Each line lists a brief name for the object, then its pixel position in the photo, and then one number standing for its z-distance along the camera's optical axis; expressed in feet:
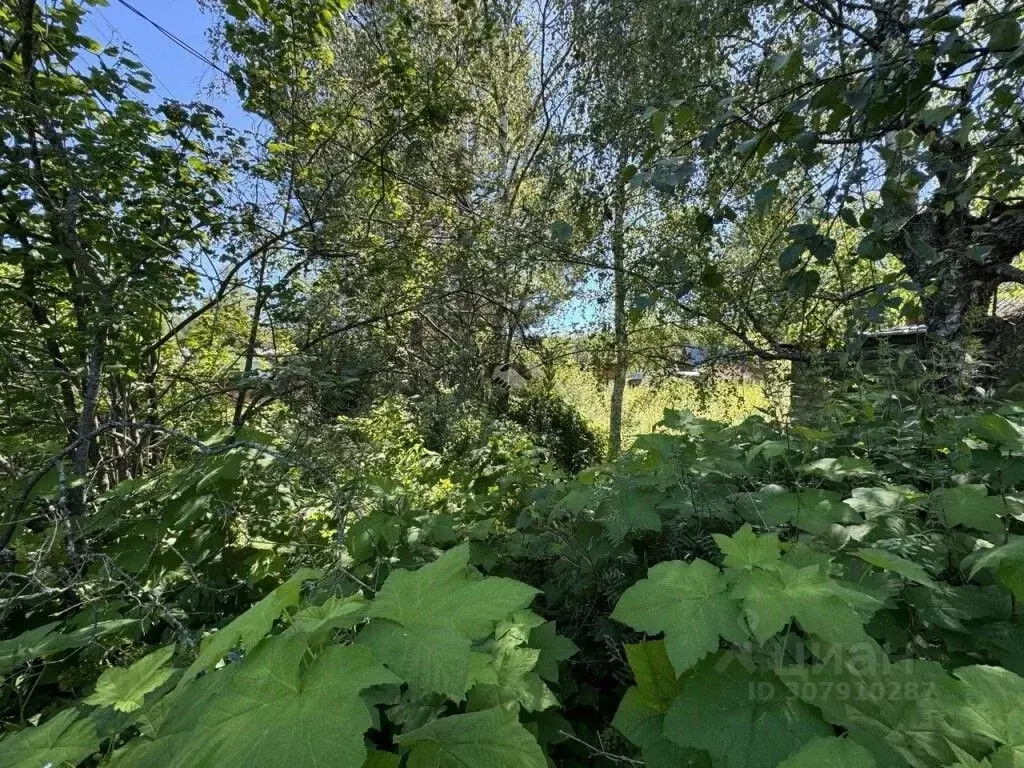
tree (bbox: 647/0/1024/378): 4.74
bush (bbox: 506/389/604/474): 26.61
